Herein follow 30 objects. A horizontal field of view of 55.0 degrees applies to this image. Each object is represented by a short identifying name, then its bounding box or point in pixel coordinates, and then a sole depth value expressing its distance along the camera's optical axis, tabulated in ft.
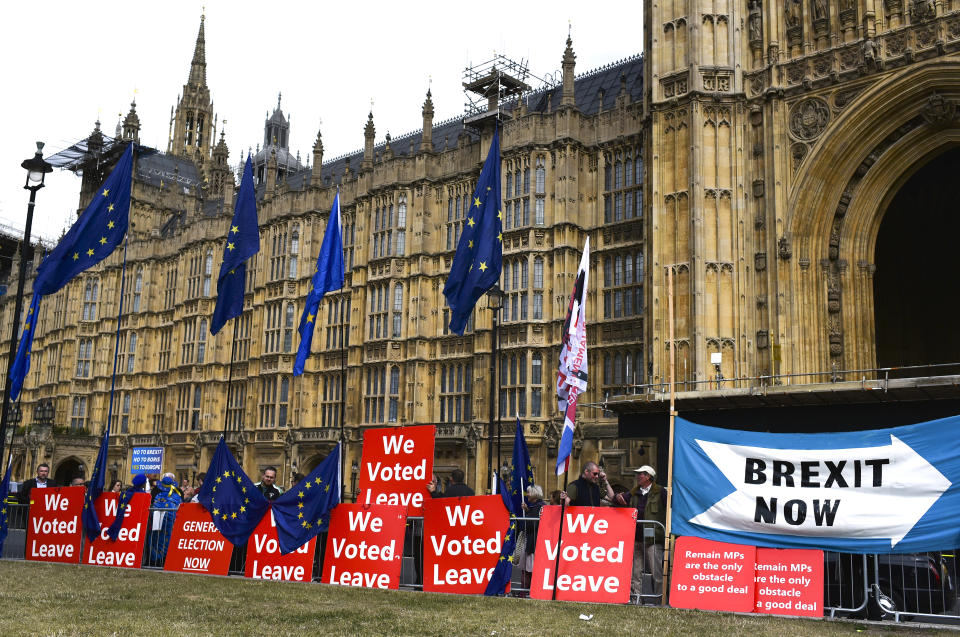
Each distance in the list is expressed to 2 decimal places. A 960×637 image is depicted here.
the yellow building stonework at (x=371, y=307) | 106.22
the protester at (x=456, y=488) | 47.24
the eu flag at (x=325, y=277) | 66.39
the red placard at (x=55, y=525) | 57.11
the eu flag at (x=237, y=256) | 65.82
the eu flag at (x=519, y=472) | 49.44
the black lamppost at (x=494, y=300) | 62.35
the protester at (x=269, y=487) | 52.95
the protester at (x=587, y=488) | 45.06
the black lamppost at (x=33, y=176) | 63.46
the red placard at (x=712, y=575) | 36.96
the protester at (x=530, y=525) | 45.01
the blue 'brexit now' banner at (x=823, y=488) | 34.45
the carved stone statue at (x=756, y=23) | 84.69
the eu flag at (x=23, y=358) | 71.10
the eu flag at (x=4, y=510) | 58.90
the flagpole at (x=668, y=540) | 38.68
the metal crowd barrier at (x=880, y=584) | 35.53
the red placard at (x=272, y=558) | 48.16
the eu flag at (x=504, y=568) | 42.29
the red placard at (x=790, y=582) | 35.70
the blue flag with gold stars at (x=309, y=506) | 47.98
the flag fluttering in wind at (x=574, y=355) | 47.75
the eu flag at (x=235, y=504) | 50.11
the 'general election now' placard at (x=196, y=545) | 51.16
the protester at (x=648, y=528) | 41.83
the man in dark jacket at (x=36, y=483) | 62.54
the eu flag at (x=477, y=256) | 58.18
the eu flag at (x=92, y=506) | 55.67
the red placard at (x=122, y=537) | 54.39
